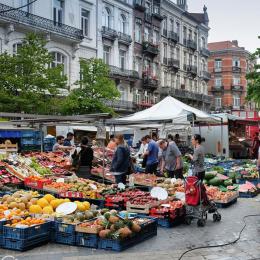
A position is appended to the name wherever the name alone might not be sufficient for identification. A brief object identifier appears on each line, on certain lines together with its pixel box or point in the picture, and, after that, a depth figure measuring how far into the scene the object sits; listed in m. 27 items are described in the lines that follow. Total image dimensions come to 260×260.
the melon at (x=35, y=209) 9.09
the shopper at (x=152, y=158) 15.55
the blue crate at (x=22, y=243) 7.70
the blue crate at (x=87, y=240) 7.95
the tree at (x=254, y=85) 23.91
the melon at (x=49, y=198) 9.80
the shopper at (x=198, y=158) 11.83
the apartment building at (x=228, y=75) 79.25
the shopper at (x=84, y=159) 13.04
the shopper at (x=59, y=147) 17.44
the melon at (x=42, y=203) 9.44
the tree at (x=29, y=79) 24.33
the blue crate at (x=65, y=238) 8.07
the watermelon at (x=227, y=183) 15.32
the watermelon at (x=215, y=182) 15.18
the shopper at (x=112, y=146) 17.93
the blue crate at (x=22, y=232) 7.75
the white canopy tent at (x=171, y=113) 18.23
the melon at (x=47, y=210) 9.01
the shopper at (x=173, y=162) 14.45
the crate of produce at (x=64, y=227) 8.09
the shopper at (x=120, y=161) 12.23
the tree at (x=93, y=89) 30.92
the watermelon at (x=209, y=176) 15.66
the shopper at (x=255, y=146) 19.34
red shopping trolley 9.88
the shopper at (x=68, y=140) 18.77
